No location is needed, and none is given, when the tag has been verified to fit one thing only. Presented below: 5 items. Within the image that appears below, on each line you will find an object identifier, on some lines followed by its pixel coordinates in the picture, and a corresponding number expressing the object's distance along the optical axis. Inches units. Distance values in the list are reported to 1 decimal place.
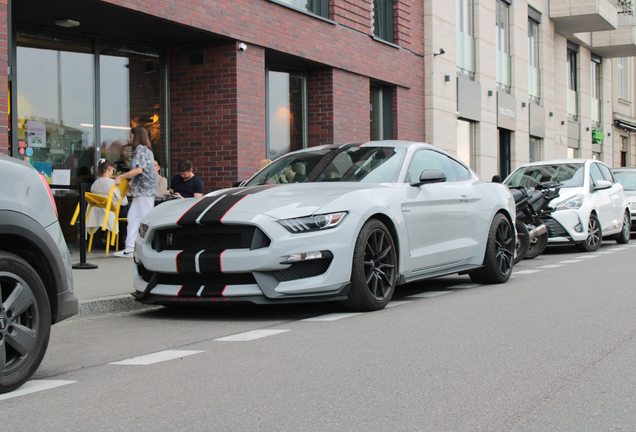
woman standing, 422.3
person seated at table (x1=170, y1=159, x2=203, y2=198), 463.5
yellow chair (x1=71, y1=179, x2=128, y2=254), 437.7
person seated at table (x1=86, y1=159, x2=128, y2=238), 457.7
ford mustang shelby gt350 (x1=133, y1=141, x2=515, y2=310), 234.7
